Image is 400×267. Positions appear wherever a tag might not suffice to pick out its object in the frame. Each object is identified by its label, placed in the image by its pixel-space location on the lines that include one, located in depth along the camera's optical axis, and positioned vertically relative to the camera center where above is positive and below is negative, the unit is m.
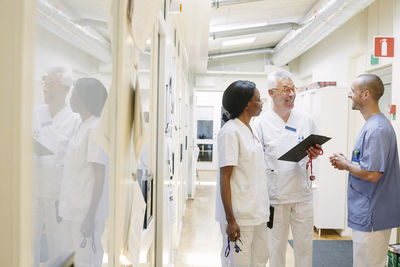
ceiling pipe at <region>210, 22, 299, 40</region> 5.18 +1.76
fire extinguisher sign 2.83 +0.82
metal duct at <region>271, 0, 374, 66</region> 3.10 +1.43
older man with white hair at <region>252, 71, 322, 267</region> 2.04 -0.30
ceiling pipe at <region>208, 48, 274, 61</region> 7.43 +1.94
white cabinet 3.98 -0.45
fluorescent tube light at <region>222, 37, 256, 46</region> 6.39 +1.94
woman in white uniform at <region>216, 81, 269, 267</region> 1.64 -0.34
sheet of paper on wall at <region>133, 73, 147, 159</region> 0.97 +0.02
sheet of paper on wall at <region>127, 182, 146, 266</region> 1.00 -0.34
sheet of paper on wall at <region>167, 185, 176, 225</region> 2.33 -0.61
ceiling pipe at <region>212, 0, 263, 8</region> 3.60 +1.56
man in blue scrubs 1.90 -0.36
